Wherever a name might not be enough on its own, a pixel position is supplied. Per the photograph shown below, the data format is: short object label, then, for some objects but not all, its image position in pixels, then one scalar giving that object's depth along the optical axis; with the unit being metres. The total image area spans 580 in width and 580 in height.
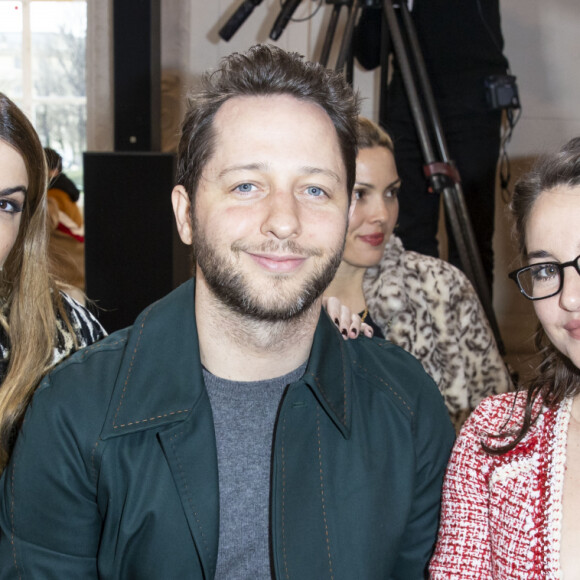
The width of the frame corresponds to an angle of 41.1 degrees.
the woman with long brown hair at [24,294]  1.22
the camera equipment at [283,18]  2.15
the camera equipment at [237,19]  2.11
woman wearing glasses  0.92
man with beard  0.97
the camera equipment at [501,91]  2.13
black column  1.89
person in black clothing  2.20
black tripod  2.04
